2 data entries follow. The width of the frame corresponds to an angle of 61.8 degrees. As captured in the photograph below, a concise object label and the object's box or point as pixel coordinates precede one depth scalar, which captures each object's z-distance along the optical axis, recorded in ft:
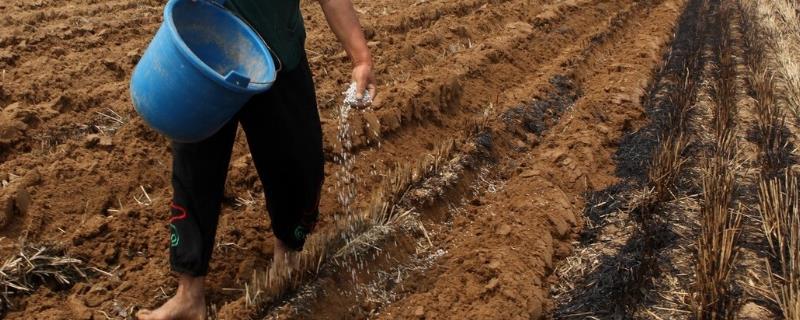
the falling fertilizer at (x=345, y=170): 11.48
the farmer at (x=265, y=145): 7.68
